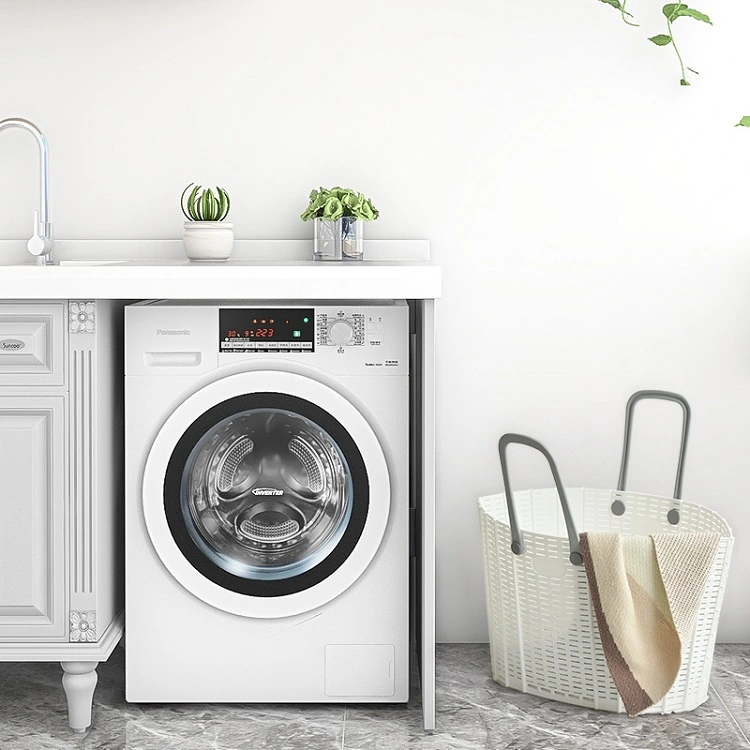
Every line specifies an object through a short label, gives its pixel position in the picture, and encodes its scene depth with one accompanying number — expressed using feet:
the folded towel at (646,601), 6.72
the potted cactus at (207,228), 7.97
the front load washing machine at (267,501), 6.70
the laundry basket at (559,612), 6.97
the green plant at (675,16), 7.67
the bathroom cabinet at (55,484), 6.49
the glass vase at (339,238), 8.00
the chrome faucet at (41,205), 7.89
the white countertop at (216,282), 6.36
